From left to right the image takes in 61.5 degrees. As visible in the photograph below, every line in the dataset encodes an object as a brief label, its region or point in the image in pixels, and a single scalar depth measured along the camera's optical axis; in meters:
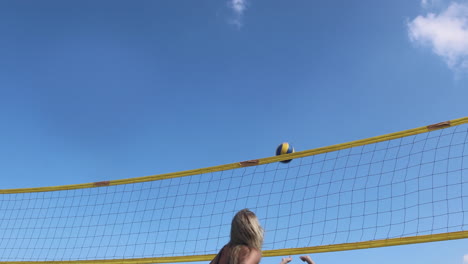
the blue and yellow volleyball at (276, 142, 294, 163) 6.40
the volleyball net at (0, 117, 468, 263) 4.42
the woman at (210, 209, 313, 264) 1.79
